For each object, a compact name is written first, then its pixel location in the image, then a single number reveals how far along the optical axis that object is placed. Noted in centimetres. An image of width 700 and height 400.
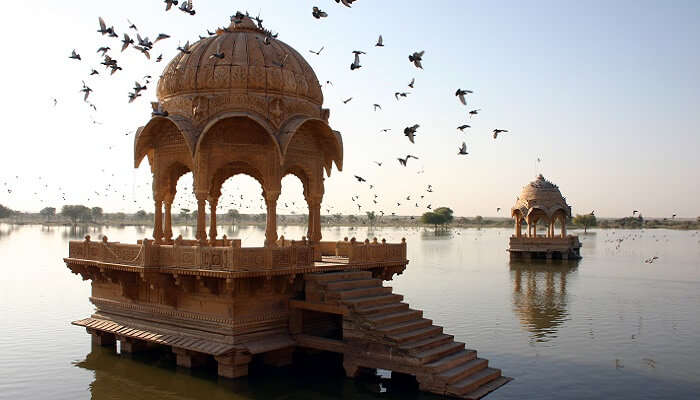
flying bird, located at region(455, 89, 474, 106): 1349
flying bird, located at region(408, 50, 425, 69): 1319
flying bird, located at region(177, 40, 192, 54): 1500
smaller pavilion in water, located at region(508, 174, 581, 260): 4494
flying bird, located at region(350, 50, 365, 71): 1345
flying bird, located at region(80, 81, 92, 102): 1427
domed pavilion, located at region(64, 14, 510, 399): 1252
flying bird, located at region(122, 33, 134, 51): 1347
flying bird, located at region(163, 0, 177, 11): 1253
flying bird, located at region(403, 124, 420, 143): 1334
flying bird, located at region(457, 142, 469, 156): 1350
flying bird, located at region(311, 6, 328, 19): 1286
